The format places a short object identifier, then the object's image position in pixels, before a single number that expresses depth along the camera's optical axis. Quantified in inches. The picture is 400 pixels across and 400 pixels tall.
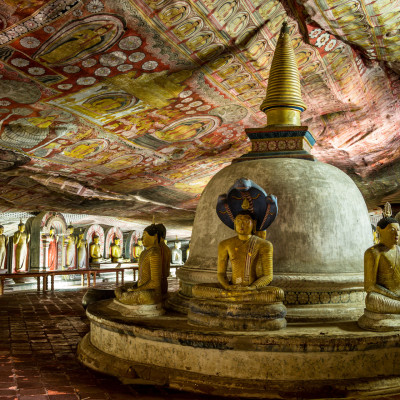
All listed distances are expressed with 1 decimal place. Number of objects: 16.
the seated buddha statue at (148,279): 184.2
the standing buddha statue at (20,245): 514.0
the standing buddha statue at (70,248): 585.7
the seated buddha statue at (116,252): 680.4
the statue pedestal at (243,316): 152.3
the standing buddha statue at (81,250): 623.5
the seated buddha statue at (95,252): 655.8
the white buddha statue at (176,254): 856.9
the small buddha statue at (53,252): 562.6
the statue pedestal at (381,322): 150.7
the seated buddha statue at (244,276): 154.1
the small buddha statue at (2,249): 496.4
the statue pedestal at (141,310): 181.9
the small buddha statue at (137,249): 766.1
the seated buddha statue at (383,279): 154.1
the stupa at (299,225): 182.1
